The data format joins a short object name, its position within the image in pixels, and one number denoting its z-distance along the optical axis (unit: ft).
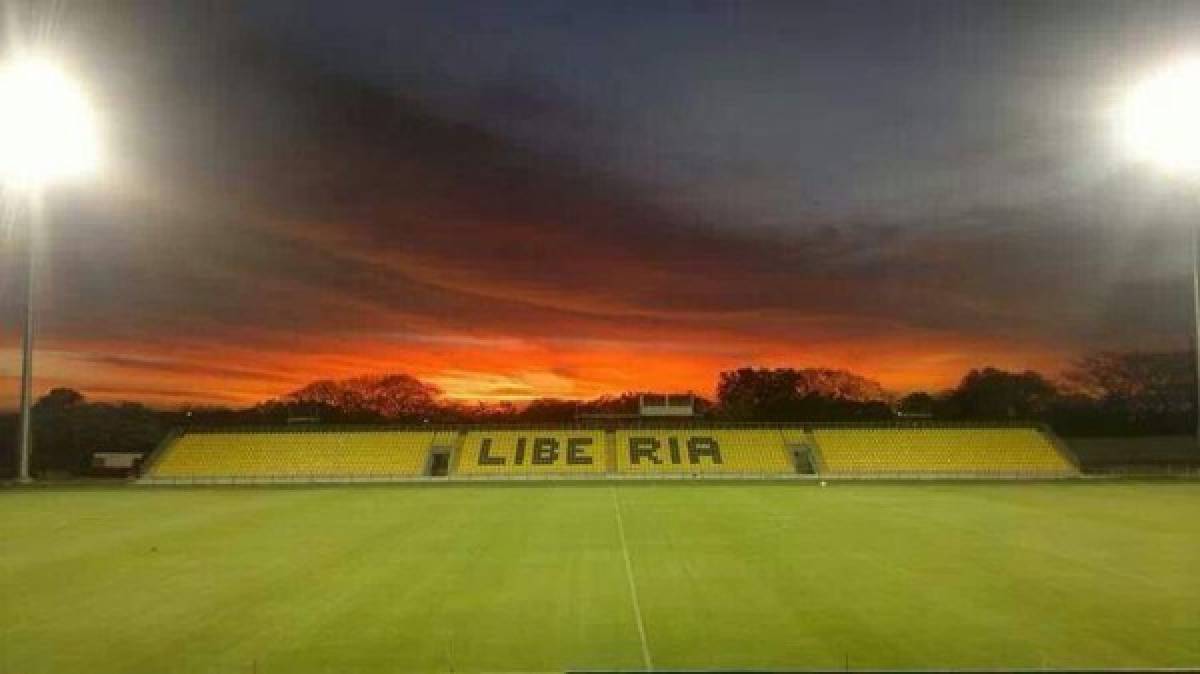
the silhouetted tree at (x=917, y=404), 235.81
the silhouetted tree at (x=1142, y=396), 217.56
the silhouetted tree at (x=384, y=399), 235.20
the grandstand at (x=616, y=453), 153.79
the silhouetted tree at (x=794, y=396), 230.68
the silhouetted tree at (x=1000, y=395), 225.97
